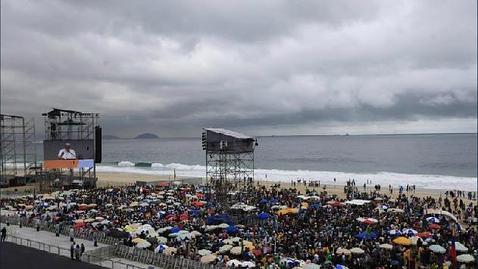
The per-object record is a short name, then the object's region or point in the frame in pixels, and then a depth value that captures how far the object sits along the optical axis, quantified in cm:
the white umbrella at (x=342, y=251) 2288
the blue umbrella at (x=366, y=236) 2606
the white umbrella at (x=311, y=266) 1942
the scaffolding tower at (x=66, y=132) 5494
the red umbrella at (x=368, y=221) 2966
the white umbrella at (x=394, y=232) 2635
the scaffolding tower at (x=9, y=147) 5972
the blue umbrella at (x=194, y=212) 3344
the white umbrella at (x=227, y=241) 2461
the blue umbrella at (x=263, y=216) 3206
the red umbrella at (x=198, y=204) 3781
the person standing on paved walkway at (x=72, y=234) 2572
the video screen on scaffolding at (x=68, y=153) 5275
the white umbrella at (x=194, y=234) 2600
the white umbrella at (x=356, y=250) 2256
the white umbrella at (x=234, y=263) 2025
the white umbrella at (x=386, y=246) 2352
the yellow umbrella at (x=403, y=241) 2386
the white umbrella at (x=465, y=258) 2097
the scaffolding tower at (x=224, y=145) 3700
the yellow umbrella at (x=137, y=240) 2430
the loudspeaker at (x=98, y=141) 5578
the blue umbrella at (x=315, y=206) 3600
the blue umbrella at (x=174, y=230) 2708
